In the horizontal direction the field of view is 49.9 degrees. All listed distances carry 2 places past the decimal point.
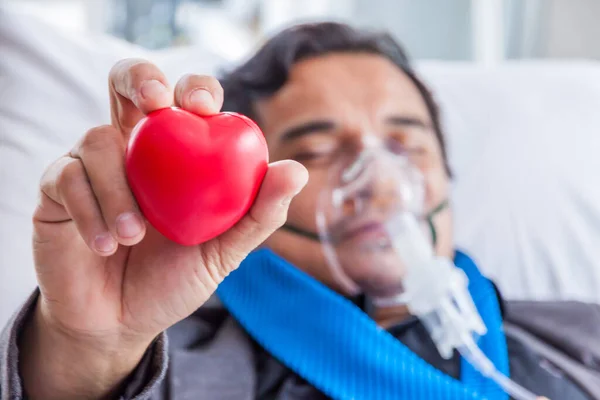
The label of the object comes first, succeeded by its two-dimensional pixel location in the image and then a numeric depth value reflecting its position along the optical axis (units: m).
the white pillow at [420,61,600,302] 1.46
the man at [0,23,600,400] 0.60
